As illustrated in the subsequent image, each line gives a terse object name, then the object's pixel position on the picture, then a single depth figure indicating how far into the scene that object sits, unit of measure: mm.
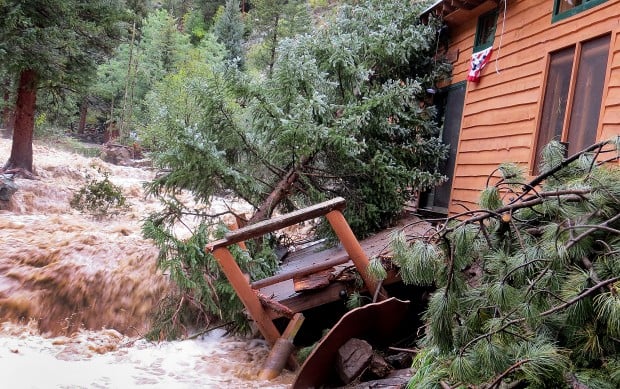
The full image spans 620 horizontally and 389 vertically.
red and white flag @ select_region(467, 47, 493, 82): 7352
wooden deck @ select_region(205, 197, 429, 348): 4781
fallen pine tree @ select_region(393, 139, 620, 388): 2414
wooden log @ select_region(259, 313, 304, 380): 4914
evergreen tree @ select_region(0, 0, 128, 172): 11039
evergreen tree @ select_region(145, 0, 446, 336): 6352
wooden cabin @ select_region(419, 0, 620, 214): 5141
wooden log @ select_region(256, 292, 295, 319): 4992
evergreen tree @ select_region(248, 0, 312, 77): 24675
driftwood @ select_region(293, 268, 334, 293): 5180
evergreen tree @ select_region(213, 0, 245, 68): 32625
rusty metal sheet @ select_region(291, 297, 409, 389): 4289
